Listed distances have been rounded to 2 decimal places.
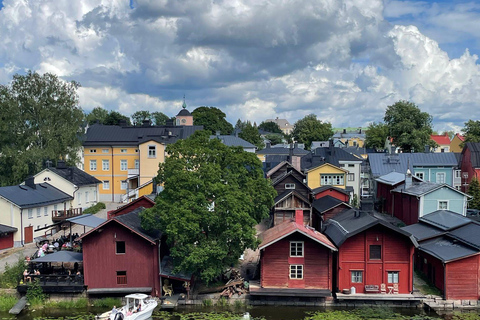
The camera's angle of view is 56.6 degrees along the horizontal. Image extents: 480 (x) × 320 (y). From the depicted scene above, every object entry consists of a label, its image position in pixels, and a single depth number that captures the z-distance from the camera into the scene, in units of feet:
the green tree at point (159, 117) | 414.00
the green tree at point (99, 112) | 363.54
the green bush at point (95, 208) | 150.30
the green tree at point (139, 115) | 393.09
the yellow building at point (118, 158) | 175.00
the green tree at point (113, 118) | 311.27
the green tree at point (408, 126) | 225.56
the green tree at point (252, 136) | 302.60
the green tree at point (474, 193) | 149.63
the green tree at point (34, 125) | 150.30
